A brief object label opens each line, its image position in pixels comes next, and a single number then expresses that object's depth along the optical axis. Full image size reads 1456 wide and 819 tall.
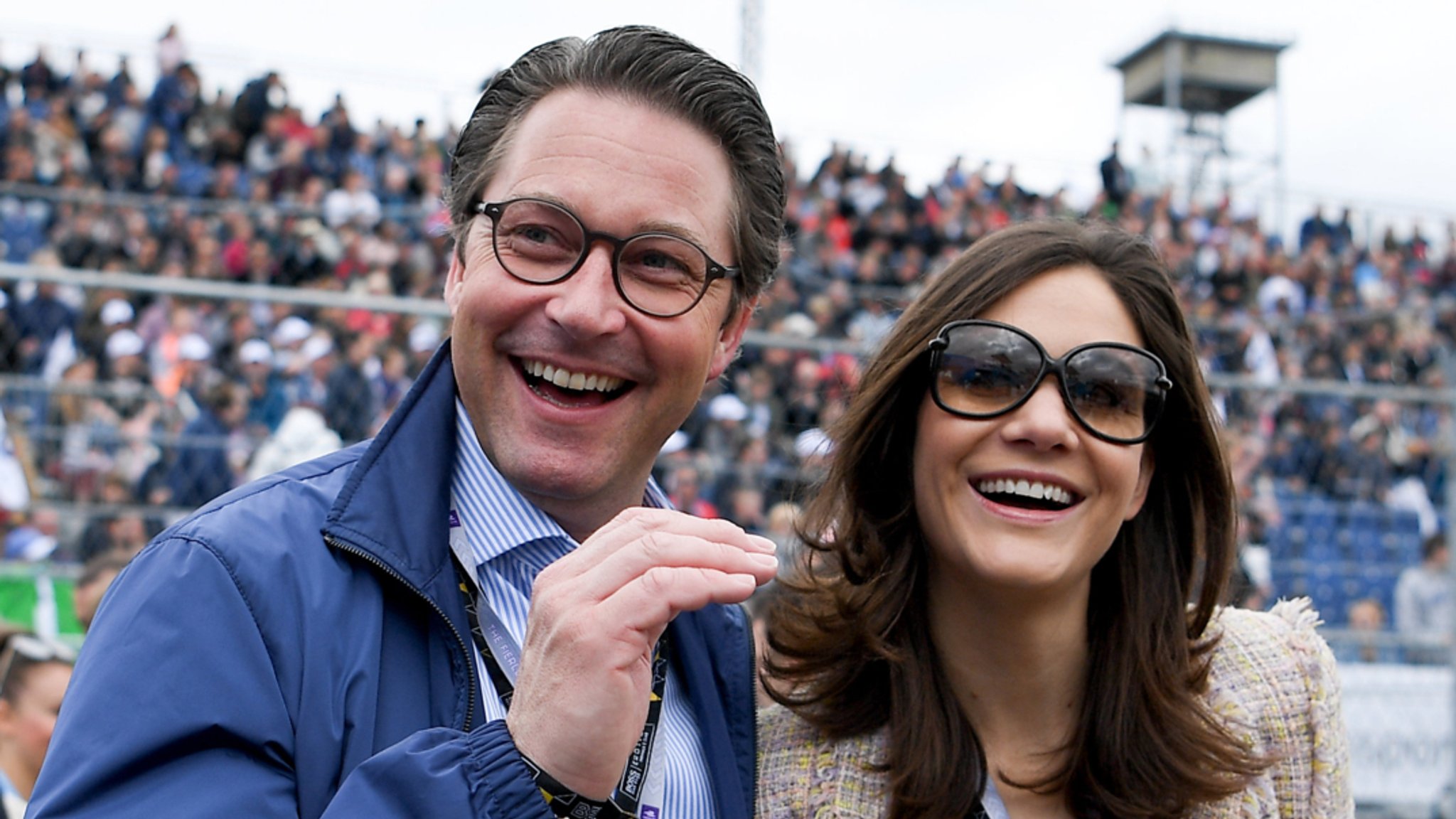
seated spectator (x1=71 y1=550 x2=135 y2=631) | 4.81
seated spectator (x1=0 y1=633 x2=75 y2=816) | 3.82
